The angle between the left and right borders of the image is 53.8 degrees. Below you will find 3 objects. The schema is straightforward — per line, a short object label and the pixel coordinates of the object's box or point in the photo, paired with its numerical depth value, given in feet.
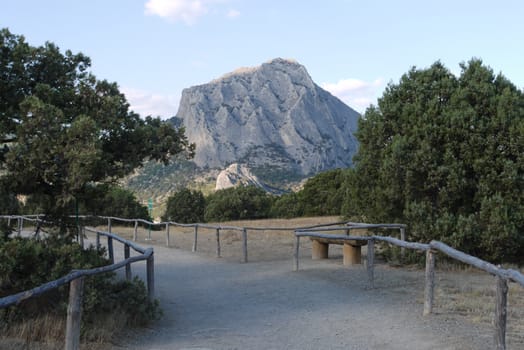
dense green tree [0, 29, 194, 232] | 24.08
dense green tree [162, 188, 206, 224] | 126.82
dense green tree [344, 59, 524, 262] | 36.94
